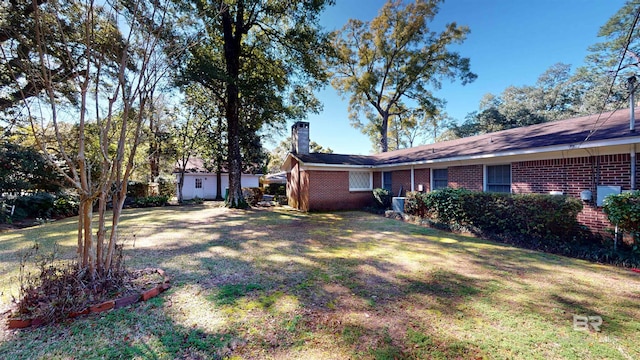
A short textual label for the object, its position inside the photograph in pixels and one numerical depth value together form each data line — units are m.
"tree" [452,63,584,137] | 24.14
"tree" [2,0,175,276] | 3.28
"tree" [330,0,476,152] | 23.17
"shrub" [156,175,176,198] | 21.29
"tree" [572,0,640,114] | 16.38
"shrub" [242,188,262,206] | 16.86
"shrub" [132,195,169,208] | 16.90
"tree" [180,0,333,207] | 13.45
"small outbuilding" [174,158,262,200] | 24.25
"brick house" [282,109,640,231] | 6.24
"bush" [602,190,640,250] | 4.84
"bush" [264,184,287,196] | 26.36
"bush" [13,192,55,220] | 11.79
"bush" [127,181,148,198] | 18.81
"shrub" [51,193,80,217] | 12.87
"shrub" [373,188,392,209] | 12.89
